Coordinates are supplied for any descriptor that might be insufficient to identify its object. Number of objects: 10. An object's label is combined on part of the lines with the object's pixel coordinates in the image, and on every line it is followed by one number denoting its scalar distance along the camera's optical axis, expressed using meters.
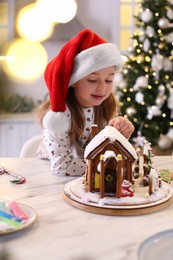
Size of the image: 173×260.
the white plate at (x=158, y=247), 0.82
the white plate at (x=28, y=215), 0.86
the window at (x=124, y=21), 4.16
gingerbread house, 1.04
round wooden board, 0.99
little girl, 1.35
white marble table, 0.79
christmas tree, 3.53
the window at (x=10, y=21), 3.93
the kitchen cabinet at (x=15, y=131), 3.85
